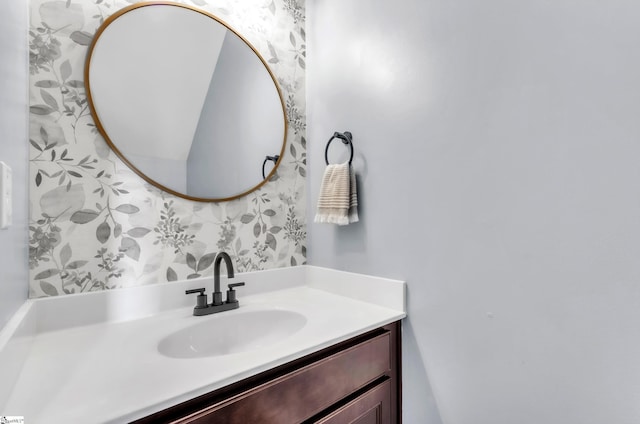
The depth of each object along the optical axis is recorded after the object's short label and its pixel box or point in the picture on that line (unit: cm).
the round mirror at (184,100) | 103
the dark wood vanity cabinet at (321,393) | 64
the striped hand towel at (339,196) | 122
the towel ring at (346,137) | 128
